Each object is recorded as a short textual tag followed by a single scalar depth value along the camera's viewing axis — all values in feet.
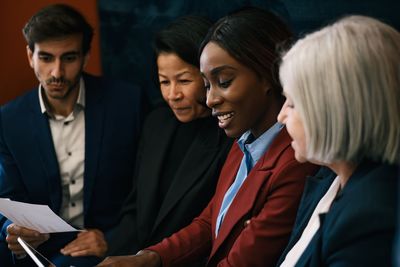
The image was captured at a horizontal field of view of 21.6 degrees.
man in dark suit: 8.37
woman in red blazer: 6.67
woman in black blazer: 7.77
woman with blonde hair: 5.74
